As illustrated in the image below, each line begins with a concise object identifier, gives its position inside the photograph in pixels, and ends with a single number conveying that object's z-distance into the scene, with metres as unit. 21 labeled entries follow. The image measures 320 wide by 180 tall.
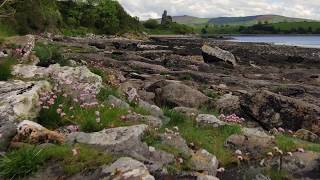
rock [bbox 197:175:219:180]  4.32
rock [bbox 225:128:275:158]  5.52
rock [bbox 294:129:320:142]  7.59
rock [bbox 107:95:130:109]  6.54
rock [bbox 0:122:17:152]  4.98
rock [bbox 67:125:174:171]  4.80
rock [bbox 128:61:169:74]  17.23
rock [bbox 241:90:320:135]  9.08
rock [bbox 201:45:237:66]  22.94
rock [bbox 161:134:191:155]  5.15
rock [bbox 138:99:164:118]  6.57
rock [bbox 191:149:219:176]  4.88
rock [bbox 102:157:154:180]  4.08
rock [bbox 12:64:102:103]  6.58
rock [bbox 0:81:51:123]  5.63
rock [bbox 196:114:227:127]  6.22
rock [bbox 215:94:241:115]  9.99
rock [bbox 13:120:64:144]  4.97
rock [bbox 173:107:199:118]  6.65
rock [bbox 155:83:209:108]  10.16
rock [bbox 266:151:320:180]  5.12
